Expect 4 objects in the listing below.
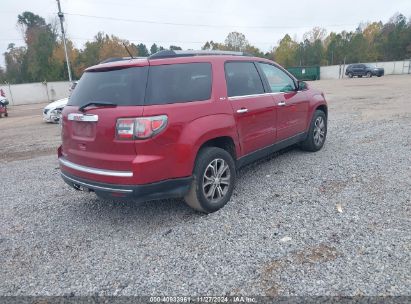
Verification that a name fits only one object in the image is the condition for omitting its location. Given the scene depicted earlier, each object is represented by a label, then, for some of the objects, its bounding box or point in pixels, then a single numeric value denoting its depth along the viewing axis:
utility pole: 26.67
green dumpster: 46.67
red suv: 3.11
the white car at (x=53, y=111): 11.80
